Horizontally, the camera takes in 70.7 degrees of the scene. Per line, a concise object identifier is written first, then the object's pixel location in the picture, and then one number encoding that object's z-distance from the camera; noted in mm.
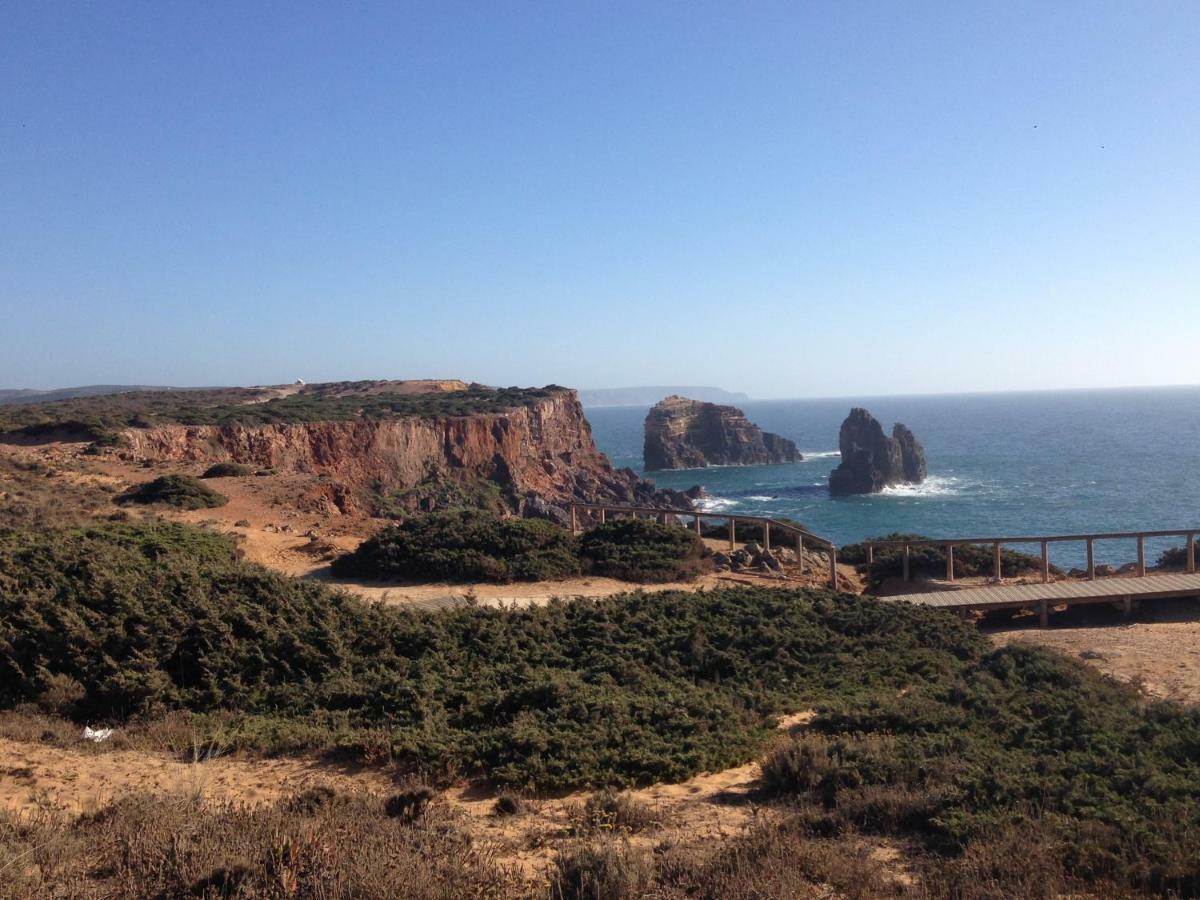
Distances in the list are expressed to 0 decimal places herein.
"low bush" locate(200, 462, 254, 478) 26969
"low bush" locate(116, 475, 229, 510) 21203
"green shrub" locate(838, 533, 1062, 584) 17697
